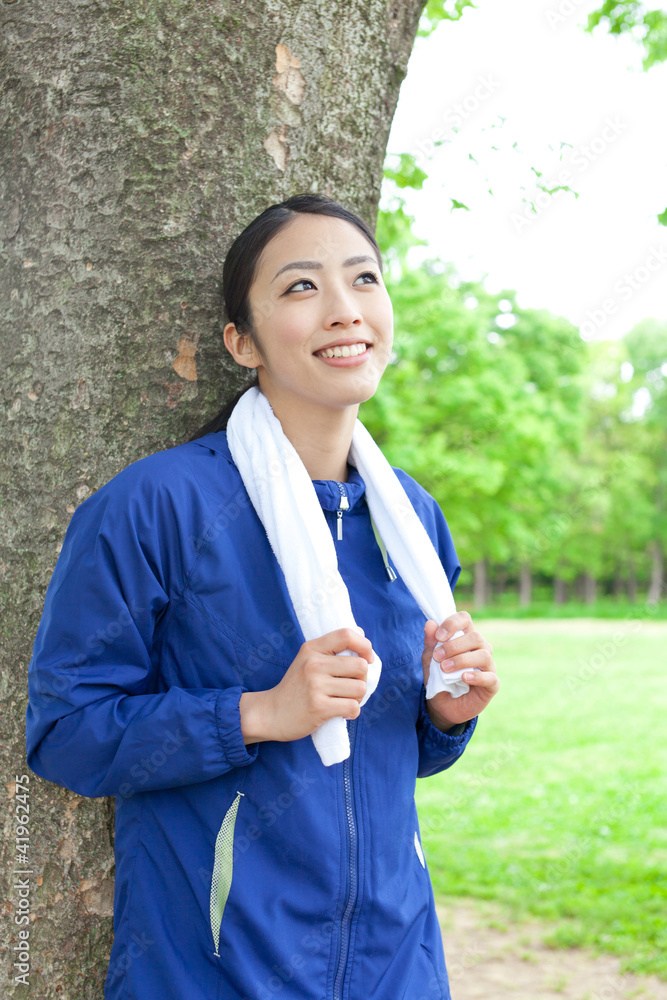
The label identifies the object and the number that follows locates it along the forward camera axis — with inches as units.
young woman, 64.8
